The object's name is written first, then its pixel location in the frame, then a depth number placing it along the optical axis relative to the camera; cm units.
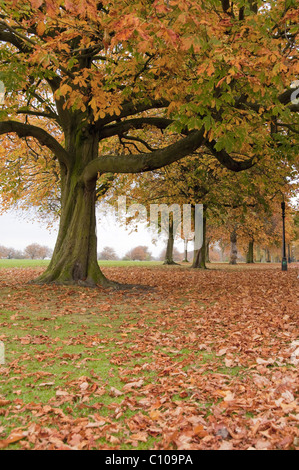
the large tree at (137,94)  644
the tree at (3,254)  5603
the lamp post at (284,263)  2541
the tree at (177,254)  9188
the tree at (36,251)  6255
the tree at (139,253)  7886
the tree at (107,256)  6393
